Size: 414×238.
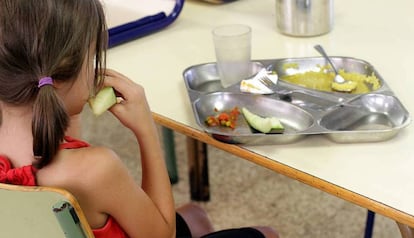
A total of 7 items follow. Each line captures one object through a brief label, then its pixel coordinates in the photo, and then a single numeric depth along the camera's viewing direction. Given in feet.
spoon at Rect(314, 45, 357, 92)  4.88
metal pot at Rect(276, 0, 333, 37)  5.66
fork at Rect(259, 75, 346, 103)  4.75
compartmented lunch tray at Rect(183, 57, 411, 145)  4.40
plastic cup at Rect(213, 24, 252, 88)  5.14
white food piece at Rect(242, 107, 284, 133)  4.47
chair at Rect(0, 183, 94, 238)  3.54
